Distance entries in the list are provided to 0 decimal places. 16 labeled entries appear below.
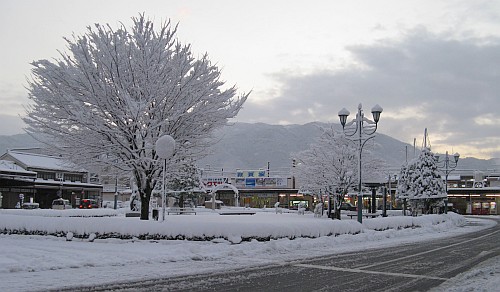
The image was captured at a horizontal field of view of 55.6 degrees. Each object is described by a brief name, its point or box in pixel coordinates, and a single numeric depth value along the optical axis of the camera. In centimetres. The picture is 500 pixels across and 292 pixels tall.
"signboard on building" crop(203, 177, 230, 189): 7919
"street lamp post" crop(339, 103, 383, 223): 2617
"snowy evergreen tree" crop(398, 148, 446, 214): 4788
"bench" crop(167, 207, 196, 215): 5106
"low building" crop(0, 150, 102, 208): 5869
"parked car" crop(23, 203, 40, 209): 5084
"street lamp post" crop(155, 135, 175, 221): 1991
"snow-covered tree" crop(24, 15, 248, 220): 2198
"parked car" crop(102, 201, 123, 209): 7481
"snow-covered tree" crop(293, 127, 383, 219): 4262
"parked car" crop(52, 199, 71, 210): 5028
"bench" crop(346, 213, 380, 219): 3986
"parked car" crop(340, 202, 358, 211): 6457
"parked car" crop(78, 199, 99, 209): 6394
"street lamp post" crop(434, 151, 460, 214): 4631
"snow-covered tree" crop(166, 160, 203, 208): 5584
